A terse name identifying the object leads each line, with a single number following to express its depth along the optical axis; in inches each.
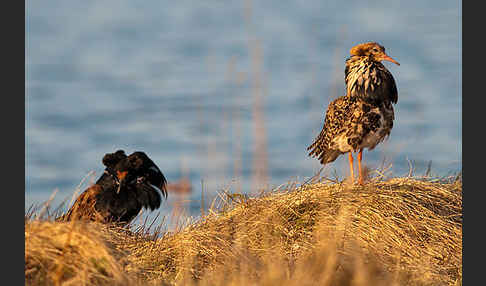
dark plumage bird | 609.0
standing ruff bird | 571.2
